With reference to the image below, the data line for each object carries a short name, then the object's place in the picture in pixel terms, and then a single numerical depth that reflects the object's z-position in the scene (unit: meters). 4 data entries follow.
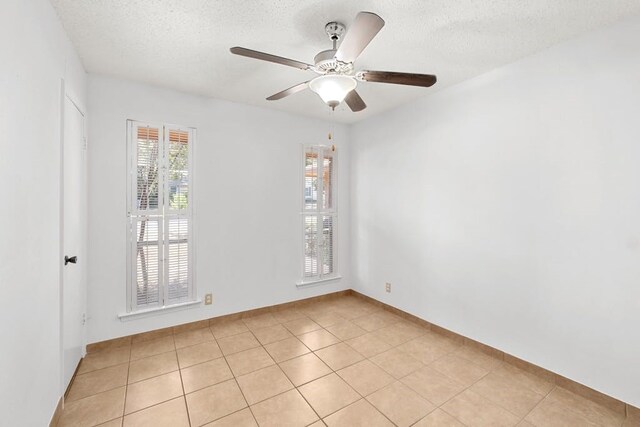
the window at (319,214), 3.93
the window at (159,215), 2.82
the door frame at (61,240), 1.85
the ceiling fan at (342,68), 1.44
